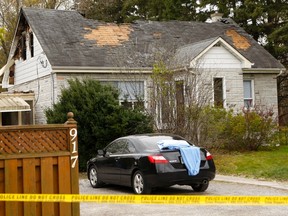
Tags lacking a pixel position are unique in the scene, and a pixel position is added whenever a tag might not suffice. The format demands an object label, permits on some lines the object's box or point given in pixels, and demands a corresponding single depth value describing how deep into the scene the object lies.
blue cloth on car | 11.69
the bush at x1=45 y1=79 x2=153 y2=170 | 18.56
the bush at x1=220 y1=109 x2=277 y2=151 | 19.52
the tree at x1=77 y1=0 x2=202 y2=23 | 38.94
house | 21.86
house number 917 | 6.56
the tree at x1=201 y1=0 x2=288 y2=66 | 31.86
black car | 11.52
